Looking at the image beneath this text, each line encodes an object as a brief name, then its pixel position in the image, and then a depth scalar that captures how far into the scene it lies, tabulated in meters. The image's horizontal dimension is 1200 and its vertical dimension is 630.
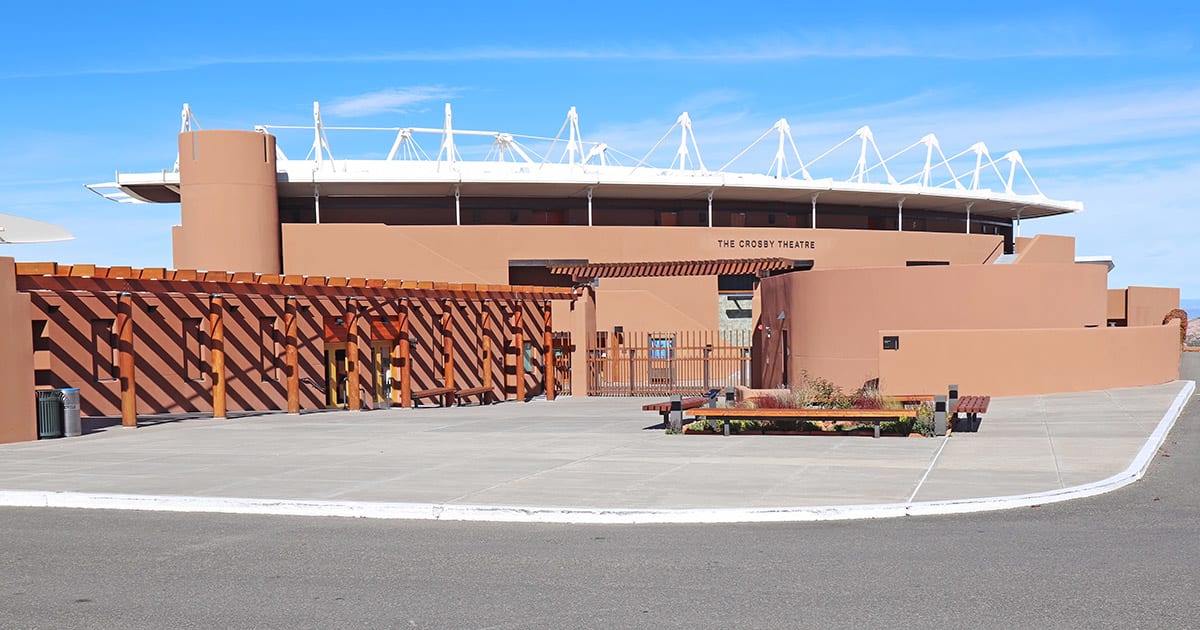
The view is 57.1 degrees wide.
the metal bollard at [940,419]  17.33
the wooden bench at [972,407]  17.94
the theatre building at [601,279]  26.36
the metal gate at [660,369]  35.72
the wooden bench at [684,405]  19.77
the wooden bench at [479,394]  31.41
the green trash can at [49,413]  19.98
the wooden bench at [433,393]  30.41
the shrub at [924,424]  17.39
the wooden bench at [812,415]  17.36
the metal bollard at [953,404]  18.19
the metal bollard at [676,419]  19.11
